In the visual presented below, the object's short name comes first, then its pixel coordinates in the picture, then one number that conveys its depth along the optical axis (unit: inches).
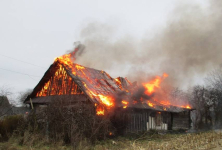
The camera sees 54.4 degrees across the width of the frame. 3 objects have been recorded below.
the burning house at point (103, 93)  610.8
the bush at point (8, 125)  561.1
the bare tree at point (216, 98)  1465.3
